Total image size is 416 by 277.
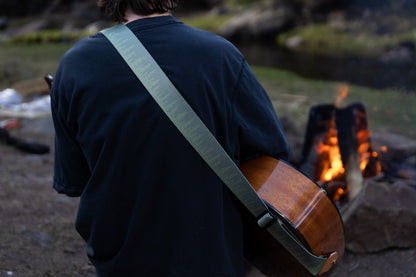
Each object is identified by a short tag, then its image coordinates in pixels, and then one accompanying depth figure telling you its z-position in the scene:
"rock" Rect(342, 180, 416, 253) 2.94
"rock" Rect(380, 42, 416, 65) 13.33
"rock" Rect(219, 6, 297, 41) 19.84
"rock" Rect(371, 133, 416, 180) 3.94
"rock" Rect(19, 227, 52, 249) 2.95
